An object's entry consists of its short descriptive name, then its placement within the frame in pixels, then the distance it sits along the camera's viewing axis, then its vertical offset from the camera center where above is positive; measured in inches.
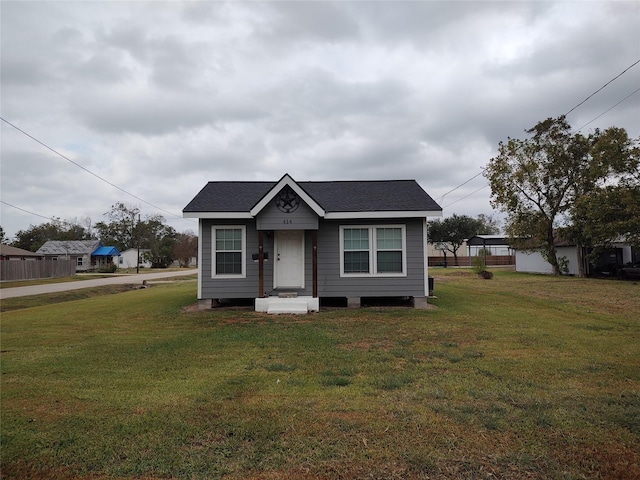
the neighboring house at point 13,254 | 1512.2 +24.3
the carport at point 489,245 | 1830.7 +49.9
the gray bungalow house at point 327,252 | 473.4 +5.4
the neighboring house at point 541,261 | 1160.8 -22.0
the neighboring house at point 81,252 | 2185.0 +40.6
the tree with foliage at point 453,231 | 1982.0 +124.0
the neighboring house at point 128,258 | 2566.4 +3.5
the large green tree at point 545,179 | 1075.9 +215.6
